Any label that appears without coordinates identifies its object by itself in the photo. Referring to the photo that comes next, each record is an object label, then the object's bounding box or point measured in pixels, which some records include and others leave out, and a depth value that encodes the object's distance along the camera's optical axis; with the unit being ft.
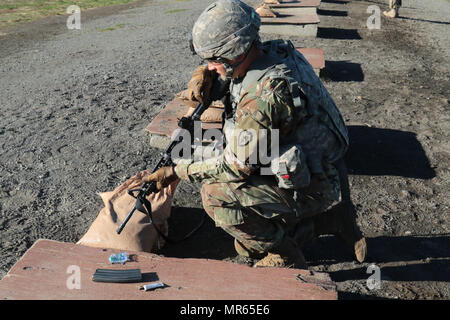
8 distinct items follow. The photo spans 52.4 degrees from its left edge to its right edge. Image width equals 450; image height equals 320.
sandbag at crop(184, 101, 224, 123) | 14.21
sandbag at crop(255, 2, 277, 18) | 30.63
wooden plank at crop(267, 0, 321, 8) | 33.24
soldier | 7.79
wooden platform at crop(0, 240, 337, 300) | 7.69
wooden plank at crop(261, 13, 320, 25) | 29.50
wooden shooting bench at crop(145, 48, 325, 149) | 14.56
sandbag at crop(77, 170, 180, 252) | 9.78
